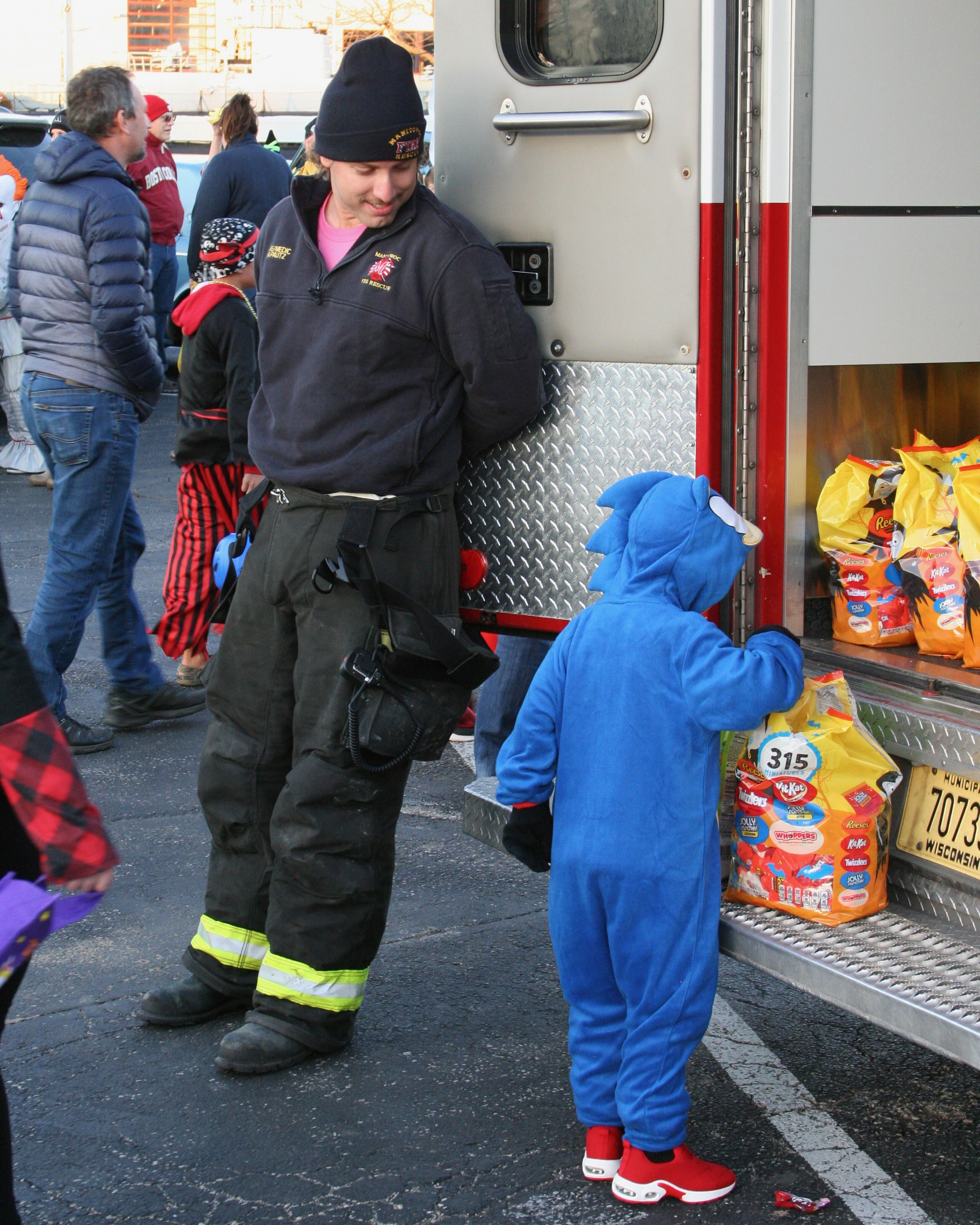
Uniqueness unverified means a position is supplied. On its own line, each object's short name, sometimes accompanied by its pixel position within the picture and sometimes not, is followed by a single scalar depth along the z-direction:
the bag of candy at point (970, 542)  6.54
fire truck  6.24
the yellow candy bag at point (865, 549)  7.00
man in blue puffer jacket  10.77
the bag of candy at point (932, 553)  6.79
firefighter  6.54
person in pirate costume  11.20
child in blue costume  5.71
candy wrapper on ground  5.76
